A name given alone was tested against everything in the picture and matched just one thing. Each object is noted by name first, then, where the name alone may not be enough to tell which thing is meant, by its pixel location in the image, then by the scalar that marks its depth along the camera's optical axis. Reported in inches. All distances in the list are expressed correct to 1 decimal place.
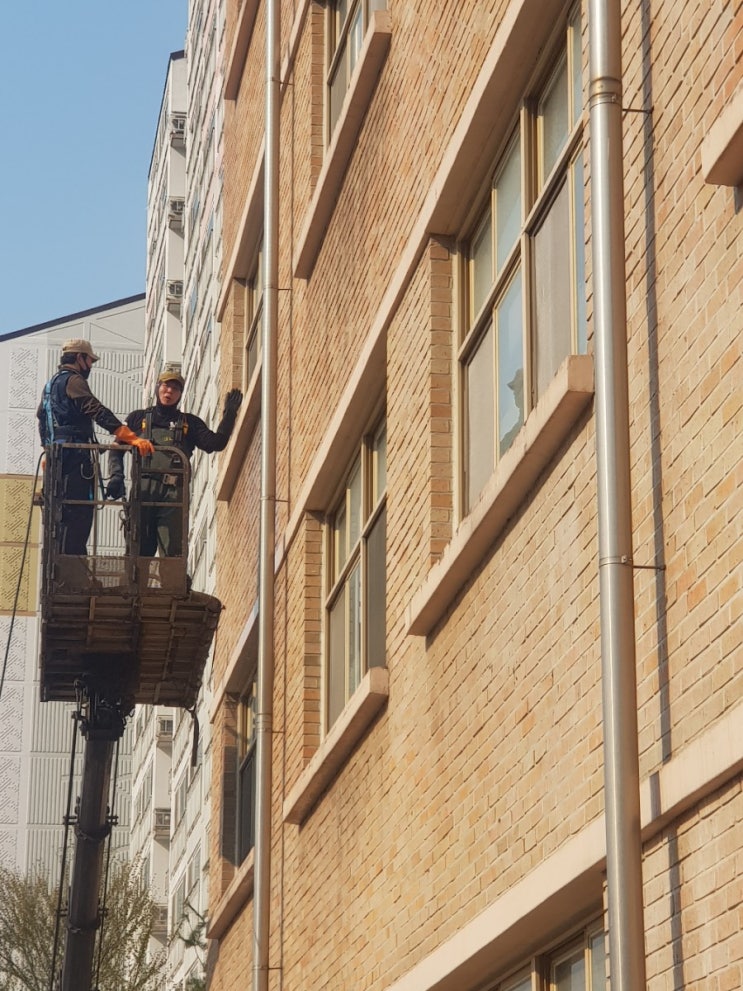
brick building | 247.0
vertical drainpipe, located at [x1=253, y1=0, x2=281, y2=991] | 568.1
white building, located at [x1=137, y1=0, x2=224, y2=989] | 1311.5
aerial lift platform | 658.2
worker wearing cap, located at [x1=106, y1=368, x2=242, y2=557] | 684.1
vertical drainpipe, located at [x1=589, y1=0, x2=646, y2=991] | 241.9
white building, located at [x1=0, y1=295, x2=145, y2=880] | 2258.9
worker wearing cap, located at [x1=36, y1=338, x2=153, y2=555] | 670.5
